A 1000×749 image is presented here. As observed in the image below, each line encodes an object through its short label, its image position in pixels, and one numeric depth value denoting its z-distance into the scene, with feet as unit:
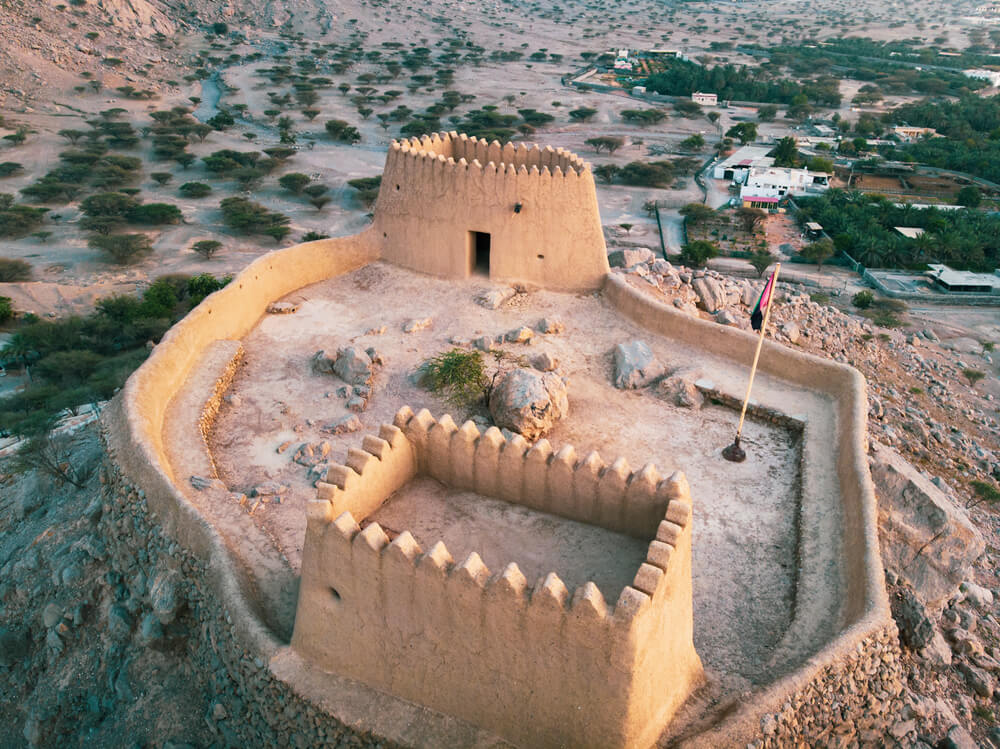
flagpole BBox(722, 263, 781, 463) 39.01
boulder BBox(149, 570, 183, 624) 34.45
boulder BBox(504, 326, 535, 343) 49.23
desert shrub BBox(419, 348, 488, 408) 43.68
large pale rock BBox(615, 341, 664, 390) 45.03
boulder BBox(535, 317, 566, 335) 50.83
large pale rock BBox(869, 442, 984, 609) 38.42
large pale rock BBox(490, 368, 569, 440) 40.65
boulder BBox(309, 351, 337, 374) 46.28
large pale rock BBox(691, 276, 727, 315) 63.72
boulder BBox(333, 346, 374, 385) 45.09
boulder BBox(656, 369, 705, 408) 43.37
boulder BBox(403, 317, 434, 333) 51.08
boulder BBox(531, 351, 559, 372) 46.21
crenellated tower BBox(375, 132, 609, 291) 53.11
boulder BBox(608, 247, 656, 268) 68.11
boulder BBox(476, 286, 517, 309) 53.78
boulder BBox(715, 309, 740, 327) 59.62
